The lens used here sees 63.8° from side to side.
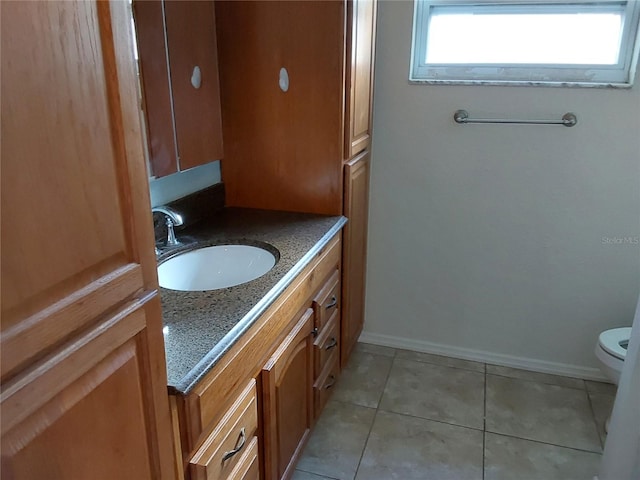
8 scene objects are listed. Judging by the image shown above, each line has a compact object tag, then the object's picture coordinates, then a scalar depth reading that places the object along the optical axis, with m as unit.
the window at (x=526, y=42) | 2.09
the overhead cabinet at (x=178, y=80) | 1.57
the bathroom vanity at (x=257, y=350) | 1.07
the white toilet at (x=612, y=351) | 2.03
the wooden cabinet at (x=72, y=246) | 0.58
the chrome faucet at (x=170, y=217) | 1.59
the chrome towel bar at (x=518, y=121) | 2.12
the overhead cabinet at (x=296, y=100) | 1.84
